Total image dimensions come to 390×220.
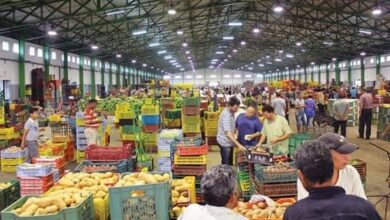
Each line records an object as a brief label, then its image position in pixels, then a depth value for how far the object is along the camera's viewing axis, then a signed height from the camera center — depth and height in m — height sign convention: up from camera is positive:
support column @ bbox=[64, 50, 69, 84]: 29.68 +2.55
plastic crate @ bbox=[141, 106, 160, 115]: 14.38 -0.27
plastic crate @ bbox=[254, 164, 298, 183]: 5.75 -1.02
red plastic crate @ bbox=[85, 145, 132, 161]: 7.70 -0.92
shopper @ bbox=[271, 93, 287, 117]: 14.84 -0.17
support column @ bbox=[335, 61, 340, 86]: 45.95 +3.10
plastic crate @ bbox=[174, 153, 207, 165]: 7.02 -0.96
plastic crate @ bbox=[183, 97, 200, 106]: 14.12 -0.01
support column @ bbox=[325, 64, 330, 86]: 48.56 +3.01
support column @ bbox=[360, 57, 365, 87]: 39.69 +2.78
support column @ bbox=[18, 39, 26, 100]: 23.09 +1.86
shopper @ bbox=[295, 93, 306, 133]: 16.34 -0.50
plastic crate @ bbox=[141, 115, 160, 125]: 14.33 -0.57
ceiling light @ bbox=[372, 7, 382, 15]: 18.61 +3.83
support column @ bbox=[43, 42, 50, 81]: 26.05 +2.72
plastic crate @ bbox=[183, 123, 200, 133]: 14.09 -0.88
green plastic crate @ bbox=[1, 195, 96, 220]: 3.74 -0.98
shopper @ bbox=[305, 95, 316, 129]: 16.59 -0.35
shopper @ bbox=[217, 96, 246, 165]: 7.59 -0.53
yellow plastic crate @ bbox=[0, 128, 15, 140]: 13.59 -0.93
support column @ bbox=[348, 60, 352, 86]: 42.72 +2.76
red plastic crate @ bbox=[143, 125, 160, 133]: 14.26 -0.87
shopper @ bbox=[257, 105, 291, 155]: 7.18 -0.53
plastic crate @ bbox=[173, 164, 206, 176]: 7.00 -1.12
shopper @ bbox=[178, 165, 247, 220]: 2.50 -0.58
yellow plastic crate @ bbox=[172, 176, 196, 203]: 5.15 -1.03
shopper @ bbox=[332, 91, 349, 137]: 14.23 -0.42
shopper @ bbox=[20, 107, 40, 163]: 9.62 -0.67
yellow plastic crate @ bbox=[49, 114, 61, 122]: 16.73 -0.59
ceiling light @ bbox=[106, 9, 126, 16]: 19.47 +4.11
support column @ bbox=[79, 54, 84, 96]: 33.13 +2.22
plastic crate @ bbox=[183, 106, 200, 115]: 14.01 -0.31
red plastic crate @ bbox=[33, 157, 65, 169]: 7.50 -1.02
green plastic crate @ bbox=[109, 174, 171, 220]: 4.07 -0.96
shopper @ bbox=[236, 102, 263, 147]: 7.62 -0.46
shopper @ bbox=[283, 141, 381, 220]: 2.10 -0.49
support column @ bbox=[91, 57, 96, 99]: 36.16 +1.98
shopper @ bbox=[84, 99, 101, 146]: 11.06 -0.55
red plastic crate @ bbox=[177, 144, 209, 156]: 7.06 -0.80
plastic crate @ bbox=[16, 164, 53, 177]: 6.12 -0.95
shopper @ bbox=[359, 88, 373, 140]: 14.99 -0.46
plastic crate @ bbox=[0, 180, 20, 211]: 4.95 -1.08
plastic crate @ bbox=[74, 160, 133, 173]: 6.73 -0.99
